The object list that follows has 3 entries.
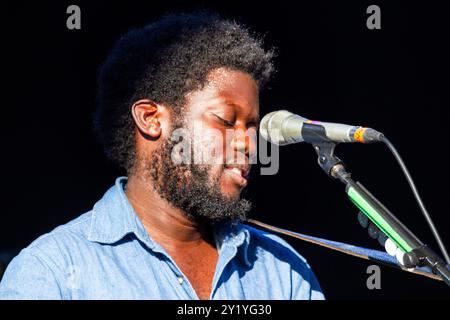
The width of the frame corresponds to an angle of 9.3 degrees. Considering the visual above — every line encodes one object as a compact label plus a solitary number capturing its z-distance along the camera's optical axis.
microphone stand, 4.35
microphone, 4.39
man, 4.57
